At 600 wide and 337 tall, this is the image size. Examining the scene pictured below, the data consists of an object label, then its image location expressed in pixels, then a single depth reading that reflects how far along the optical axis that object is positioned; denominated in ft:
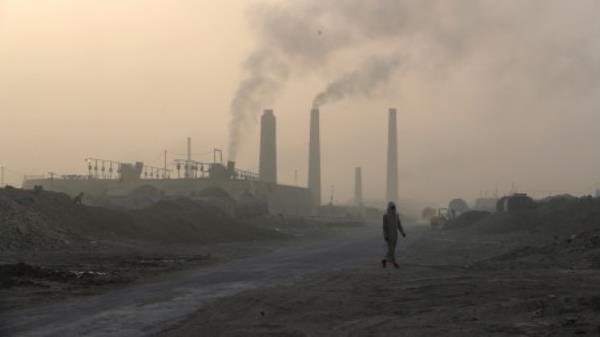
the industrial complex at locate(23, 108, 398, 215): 374.84
